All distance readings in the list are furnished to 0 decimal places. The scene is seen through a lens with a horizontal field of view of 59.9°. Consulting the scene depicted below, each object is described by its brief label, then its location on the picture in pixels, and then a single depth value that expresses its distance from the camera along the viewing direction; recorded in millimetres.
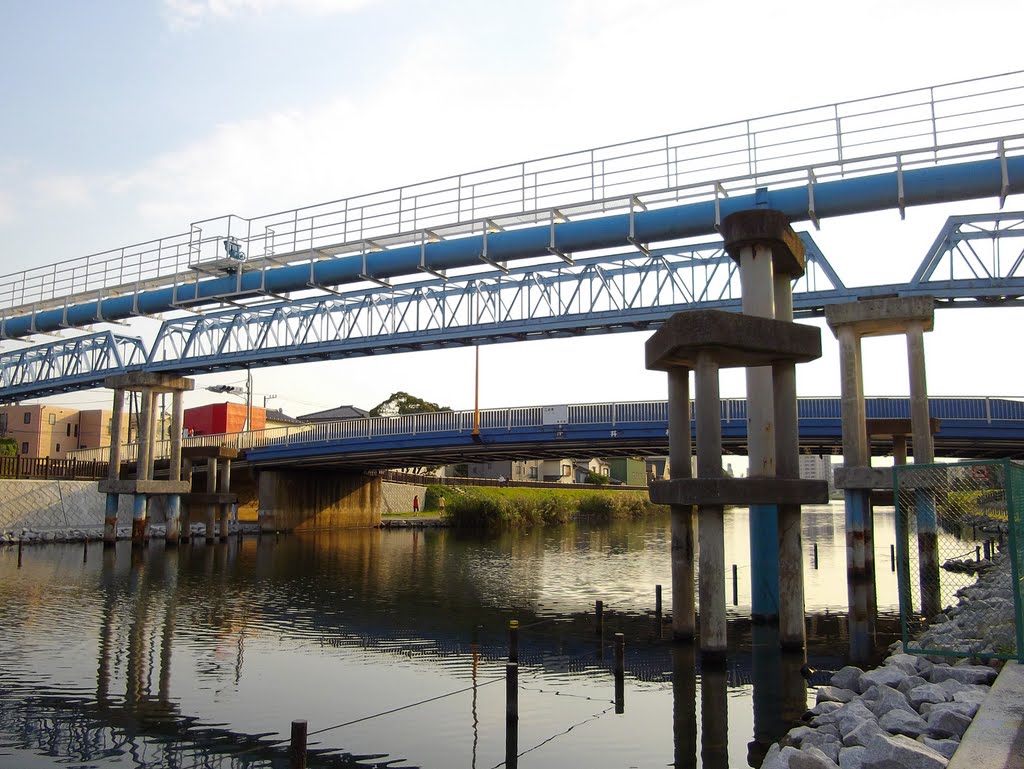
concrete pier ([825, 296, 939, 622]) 25938
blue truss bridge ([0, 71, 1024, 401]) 29750
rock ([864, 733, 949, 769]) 9367
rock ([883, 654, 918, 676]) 14367
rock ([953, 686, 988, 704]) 11062
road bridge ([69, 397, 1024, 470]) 42375
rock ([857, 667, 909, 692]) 13836
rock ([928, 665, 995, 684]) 12609
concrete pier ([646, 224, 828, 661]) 18258
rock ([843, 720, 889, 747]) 10670
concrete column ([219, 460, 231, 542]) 59969
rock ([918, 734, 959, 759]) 9828
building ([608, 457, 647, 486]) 143500
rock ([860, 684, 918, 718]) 12336
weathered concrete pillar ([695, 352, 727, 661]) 18516
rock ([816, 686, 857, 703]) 14438
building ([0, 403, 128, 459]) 104438
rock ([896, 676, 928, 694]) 13375
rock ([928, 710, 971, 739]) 10555
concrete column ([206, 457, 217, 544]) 58906
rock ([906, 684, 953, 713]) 11984
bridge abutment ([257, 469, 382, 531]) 68125
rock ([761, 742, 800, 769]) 10719
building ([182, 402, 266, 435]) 108000
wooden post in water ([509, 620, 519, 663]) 15645
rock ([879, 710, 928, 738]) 11016
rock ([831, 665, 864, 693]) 15211
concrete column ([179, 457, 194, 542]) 59688
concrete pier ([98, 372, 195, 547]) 52250
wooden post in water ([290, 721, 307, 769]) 10102
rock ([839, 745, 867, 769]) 9994
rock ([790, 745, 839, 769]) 10070
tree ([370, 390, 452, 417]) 110500
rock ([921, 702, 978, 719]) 10782
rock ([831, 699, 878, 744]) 11672
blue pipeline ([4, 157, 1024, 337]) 28953
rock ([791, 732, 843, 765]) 10992
